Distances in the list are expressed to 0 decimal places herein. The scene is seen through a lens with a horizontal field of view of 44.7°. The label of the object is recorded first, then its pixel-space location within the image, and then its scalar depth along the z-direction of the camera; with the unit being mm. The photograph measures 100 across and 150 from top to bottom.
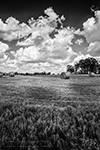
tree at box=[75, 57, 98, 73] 97125
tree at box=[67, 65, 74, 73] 132388
